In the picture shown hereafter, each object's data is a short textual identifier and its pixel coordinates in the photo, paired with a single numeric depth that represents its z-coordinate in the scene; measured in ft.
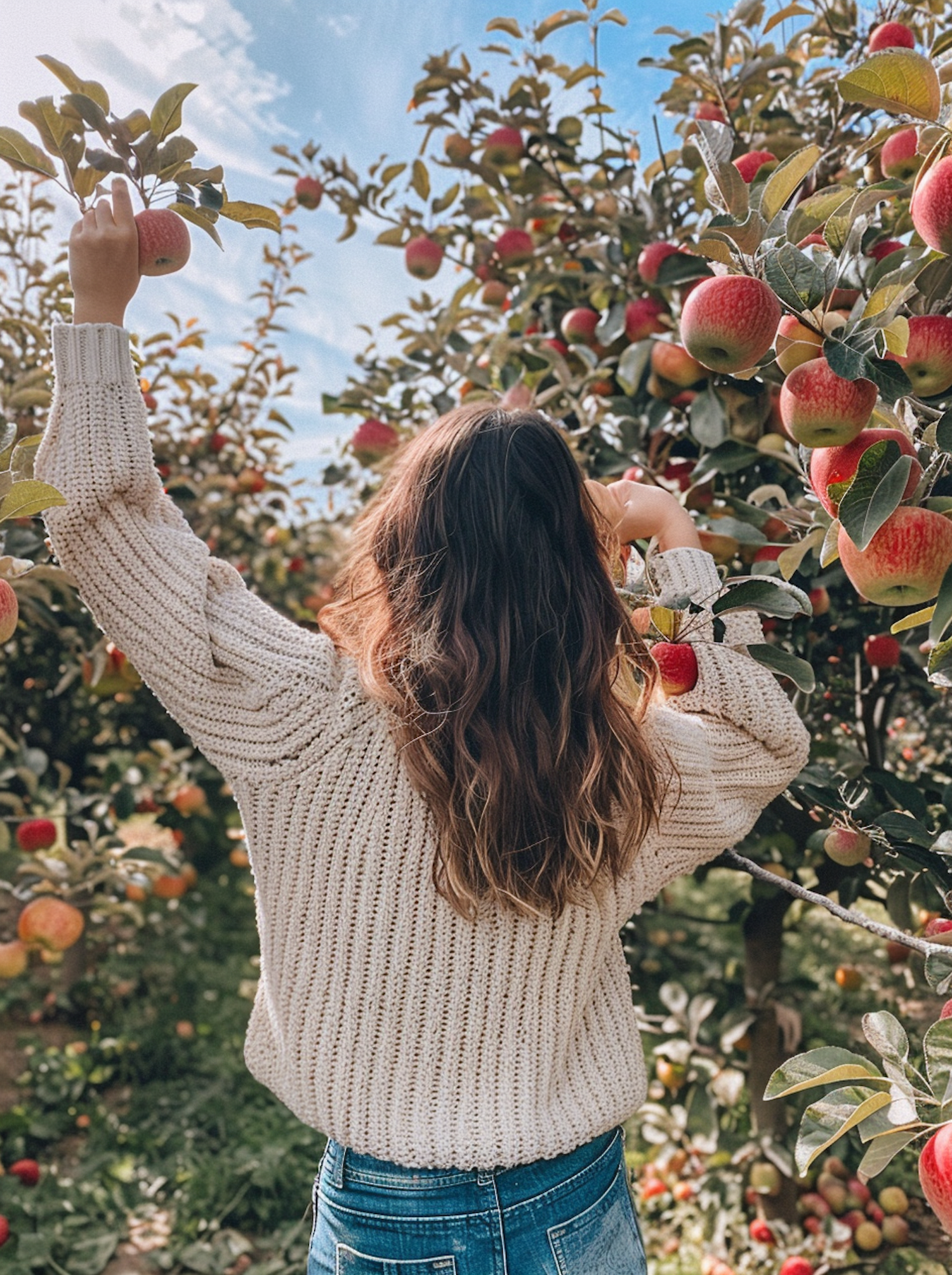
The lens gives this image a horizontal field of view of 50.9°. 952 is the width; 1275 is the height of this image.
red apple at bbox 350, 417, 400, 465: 7.81
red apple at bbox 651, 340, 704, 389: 5.87
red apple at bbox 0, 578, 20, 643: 3.28
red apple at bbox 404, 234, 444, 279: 8.15
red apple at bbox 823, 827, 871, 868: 4.67
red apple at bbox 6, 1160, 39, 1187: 8.08
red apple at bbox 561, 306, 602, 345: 6.97
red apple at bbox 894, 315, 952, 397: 3.29
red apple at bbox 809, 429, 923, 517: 3.31
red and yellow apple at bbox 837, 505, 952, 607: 3.13
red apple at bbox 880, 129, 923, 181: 4.81
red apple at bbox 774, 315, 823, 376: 3.49
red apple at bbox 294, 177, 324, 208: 8.46
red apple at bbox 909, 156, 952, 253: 3.01
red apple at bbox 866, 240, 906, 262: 4.77
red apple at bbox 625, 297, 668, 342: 6.51
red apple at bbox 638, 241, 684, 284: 6.31
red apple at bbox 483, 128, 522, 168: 7.52
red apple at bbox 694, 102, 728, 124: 6.97
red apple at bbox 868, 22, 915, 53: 5.73
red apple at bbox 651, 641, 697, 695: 3.75
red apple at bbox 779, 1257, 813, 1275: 6.68
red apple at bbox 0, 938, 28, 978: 7.96
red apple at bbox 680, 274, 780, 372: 3.47
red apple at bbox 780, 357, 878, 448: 3.18
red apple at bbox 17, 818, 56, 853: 7.72
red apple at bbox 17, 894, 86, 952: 7.41
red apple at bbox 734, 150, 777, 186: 5.42
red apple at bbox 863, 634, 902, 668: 6.48
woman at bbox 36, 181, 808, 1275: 3.56
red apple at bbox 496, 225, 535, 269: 7.59
